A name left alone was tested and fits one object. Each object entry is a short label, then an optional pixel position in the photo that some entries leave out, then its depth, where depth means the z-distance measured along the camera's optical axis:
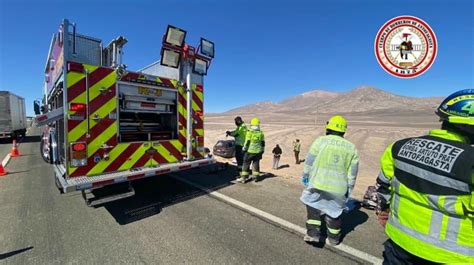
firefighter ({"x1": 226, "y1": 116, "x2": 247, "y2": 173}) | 7.05
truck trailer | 17.64
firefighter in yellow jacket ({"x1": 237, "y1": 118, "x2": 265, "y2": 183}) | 6.38
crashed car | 13.00
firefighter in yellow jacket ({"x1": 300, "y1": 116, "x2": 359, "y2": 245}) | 3.21
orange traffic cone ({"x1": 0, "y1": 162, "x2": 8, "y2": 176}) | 7.40
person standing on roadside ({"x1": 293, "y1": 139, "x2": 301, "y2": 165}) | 11.05
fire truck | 3.81
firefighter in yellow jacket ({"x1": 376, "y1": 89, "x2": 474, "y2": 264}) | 1.48
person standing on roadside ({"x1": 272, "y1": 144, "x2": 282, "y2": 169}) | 9.29
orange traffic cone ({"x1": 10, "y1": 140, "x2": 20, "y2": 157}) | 11.46
